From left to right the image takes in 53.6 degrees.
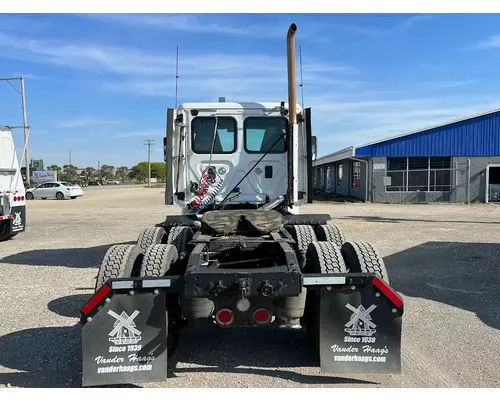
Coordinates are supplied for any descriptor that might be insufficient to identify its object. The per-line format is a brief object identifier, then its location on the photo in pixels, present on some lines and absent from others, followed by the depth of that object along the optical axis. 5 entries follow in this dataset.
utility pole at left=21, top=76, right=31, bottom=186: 11.51
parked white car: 38.06
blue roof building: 27.42
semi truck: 3.68
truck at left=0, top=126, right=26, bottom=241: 11.81
